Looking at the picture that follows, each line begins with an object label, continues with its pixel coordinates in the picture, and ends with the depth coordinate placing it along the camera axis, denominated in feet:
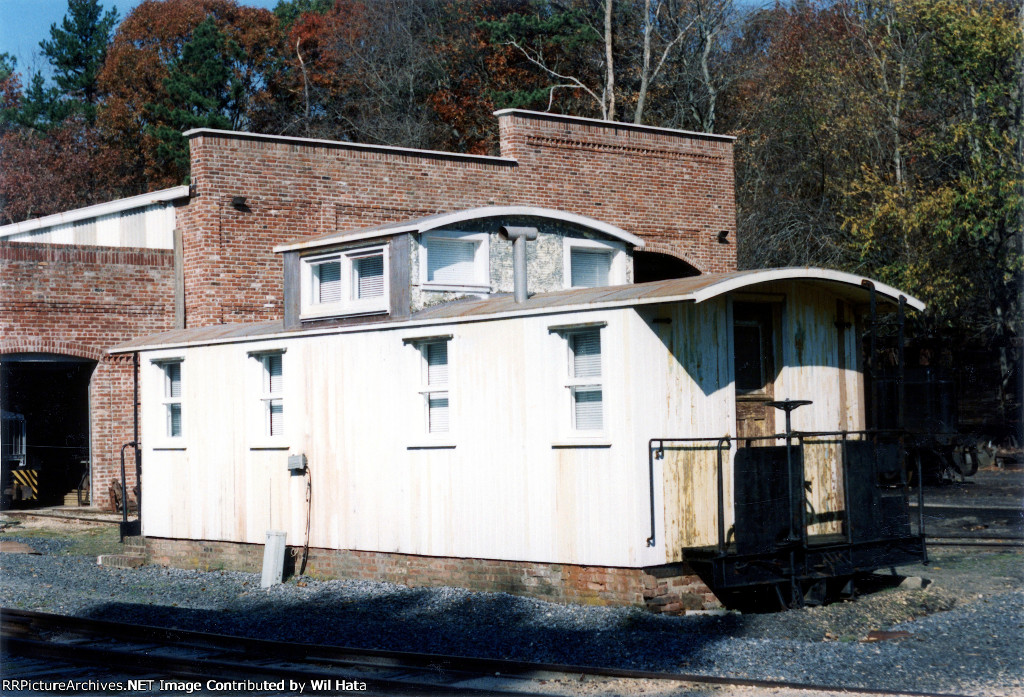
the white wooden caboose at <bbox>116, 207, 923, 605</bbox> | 40.81
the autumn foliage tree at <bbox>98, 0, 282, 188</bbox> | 166.61
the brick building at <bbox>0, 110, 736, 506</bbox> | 76.23
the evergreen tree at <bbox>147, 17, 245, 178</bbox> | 156.35
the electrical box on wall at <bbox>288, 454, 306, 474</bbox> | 50.24
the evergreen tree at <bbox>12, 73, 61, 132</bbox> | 171.22
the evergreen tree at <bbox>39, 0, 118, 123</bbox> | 172.96
